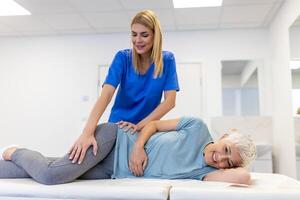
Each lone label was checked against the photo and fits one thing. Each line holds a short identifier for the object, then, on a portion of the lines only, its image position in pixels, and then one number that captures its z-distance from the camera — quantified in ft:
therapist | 4.83
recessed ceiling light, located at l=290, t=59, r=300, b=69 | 9.25
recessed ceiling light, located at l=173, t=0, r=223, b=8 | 10.41
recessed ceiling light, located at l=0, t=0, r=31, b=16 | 10.72
